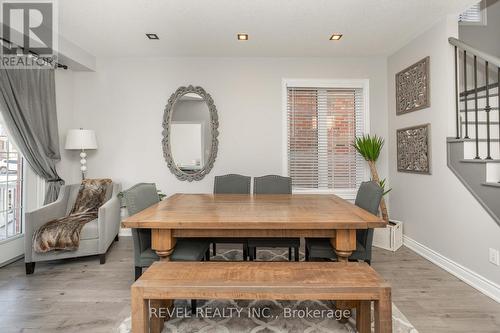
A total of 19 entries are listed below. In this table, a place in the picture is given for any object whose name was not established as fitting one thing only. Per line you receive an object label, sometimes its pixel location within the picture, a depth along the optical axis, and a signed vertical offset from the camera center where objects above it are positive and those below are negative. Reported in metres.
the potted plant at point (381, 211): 3.35 -0.61
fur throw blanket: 2.66 -0.60
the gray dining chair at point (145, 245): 2.05 -0.64
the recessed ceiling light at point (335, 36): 3.23 +1.63
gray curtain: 2.80 +0.59
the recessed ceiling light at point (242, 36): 3.21 +1.63
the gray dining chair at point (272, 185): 3.13 -0.21
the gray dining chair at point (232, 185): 3.19 -0.21
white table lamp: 3.47 +0.38
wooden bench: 1.42 -0.65
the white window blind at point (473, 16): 3.26 +1.88
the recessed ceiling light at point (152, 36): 3.21 +1.63
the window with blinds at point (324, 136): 4.00 +0.48
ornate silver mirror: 3.88 +0.52
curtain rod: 2.72 +1.35
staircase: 2.32 +0.34
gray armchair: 2.67 -0.65
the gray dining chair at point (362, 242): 2.09 -0.63
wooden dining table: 1.78 -0.37
